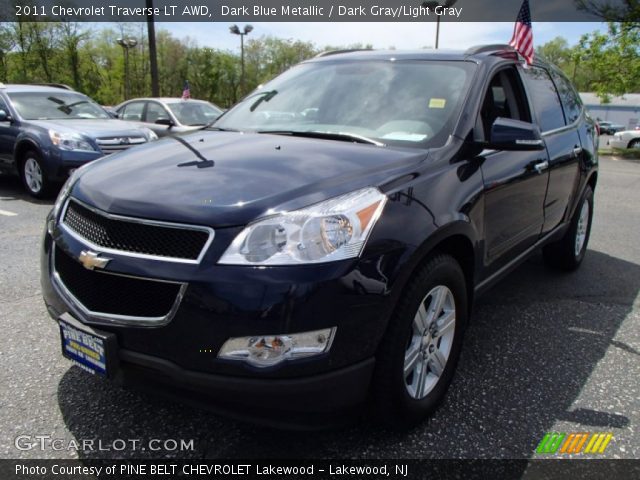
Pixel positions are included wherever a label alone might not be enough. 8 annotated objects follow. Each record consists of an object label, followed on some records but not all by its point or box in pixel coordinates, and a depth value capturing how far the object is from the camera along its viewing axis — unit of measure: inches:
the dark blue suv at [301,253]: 71.2
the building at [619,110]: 2127.2
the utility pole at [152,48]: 573.3
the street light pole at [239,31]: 1278.3
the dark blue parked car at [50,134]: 288.5
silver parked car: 402.3
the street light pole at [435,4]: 745.4
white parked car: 866.8
